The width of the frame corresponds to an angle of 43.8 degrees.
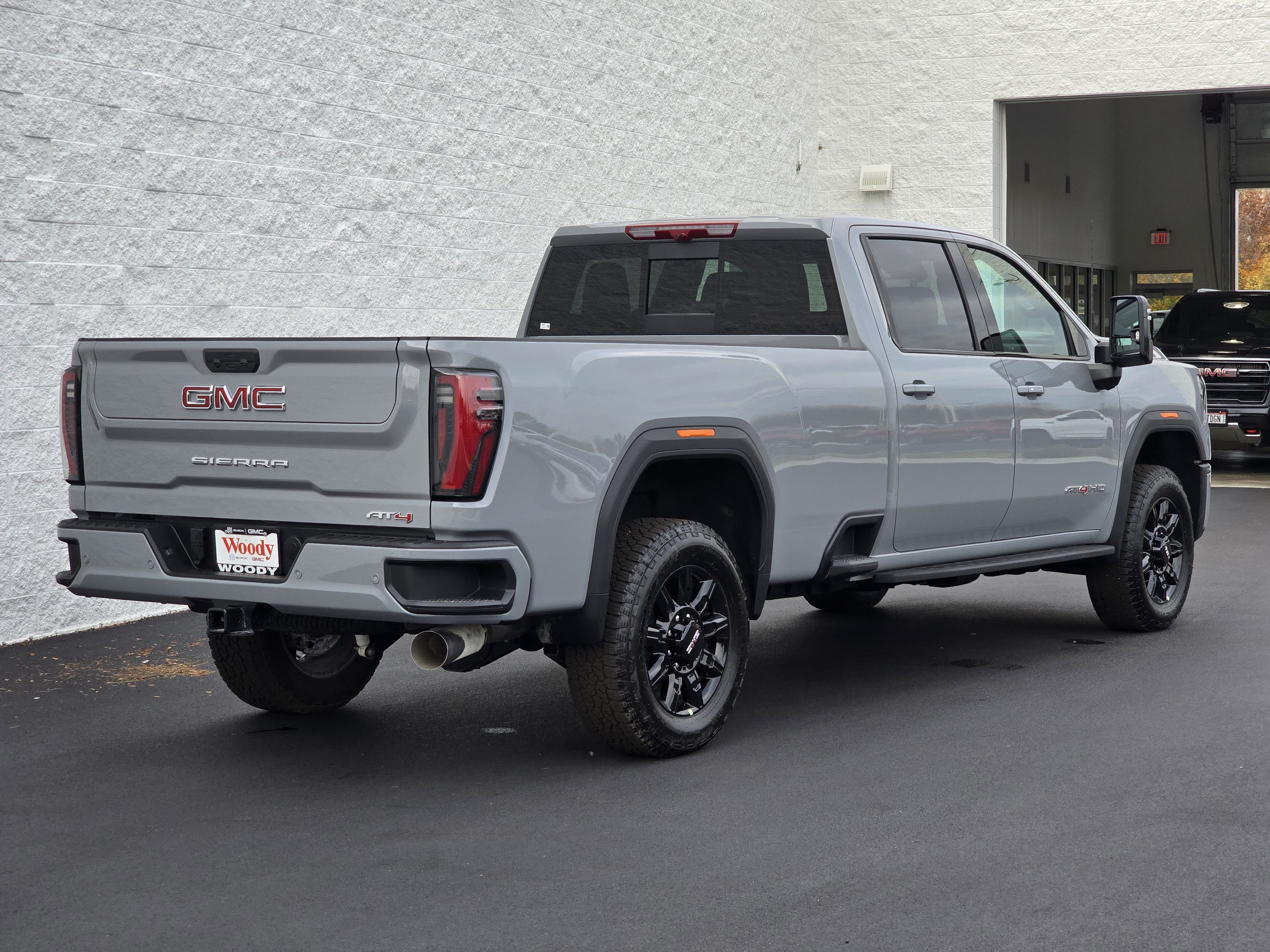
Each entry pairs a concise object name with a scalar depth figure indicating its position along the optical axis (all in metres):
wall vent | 17.94
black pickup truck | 18.45
